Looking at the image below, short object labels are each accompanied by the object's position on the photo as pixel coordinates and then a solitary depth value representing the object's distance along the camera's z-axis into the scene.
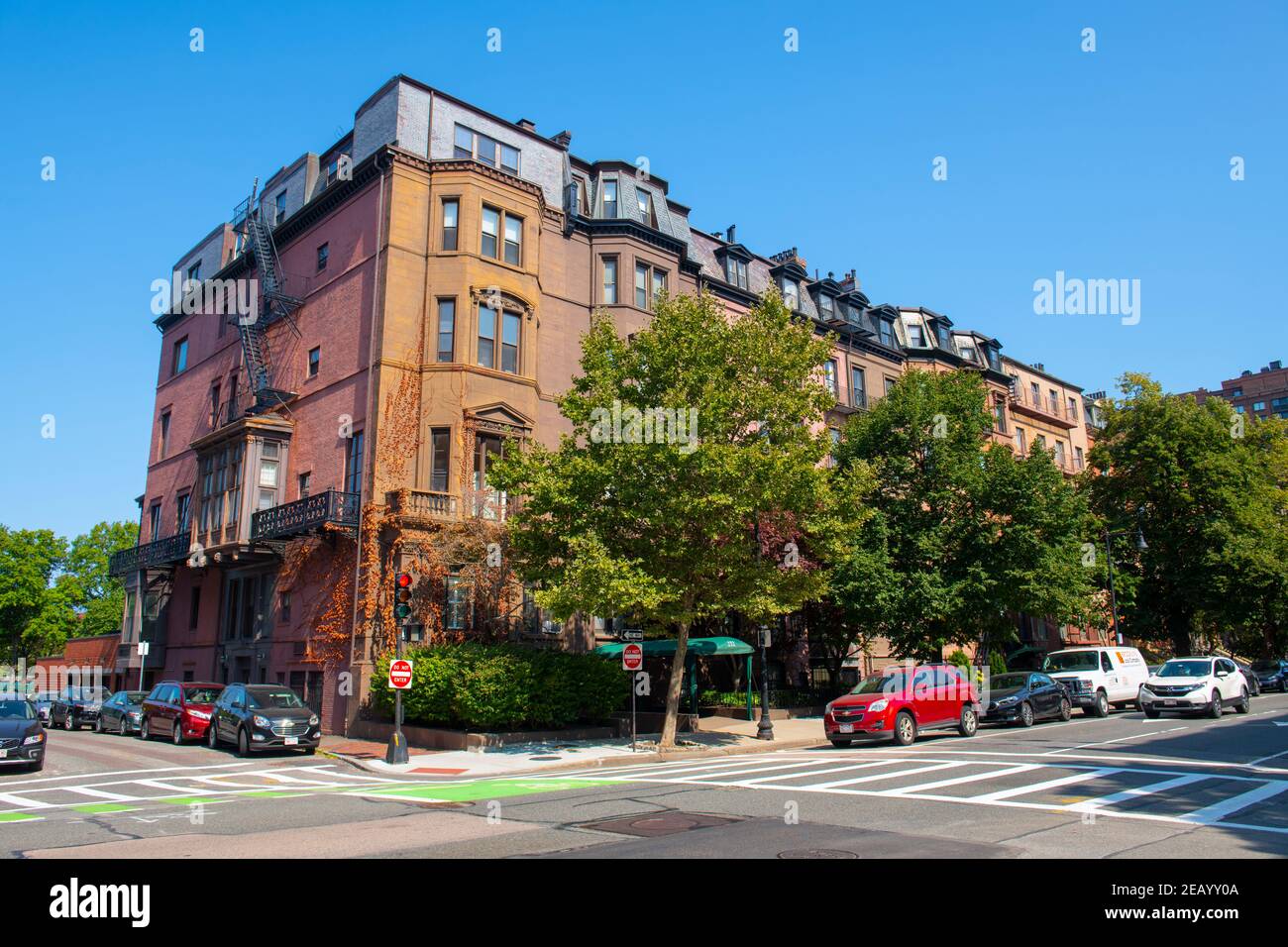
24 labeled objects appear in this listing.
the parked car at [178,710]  24.06
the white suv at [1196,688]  24.30
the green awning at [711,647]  26.83
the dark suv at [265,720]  21.05
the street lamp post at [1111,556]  39.35
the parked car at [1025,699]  23.61
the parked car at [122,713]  28.00
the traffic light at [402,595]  18.03
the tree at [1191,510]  40.91
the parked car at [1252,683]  38.88
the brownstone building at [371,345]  27.59
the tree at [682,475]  20.30
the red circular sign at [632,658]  20.17
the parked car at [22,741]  17.23
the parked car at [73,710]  31.08
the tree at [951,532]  29.28
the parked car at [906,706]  19.77
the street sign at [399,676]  18.61
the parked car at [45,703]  33.20
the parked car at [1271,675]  42.06
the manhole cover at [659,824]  9.39
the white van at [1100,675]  27.27
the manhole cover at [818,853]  7.78
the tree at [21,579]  66.44
